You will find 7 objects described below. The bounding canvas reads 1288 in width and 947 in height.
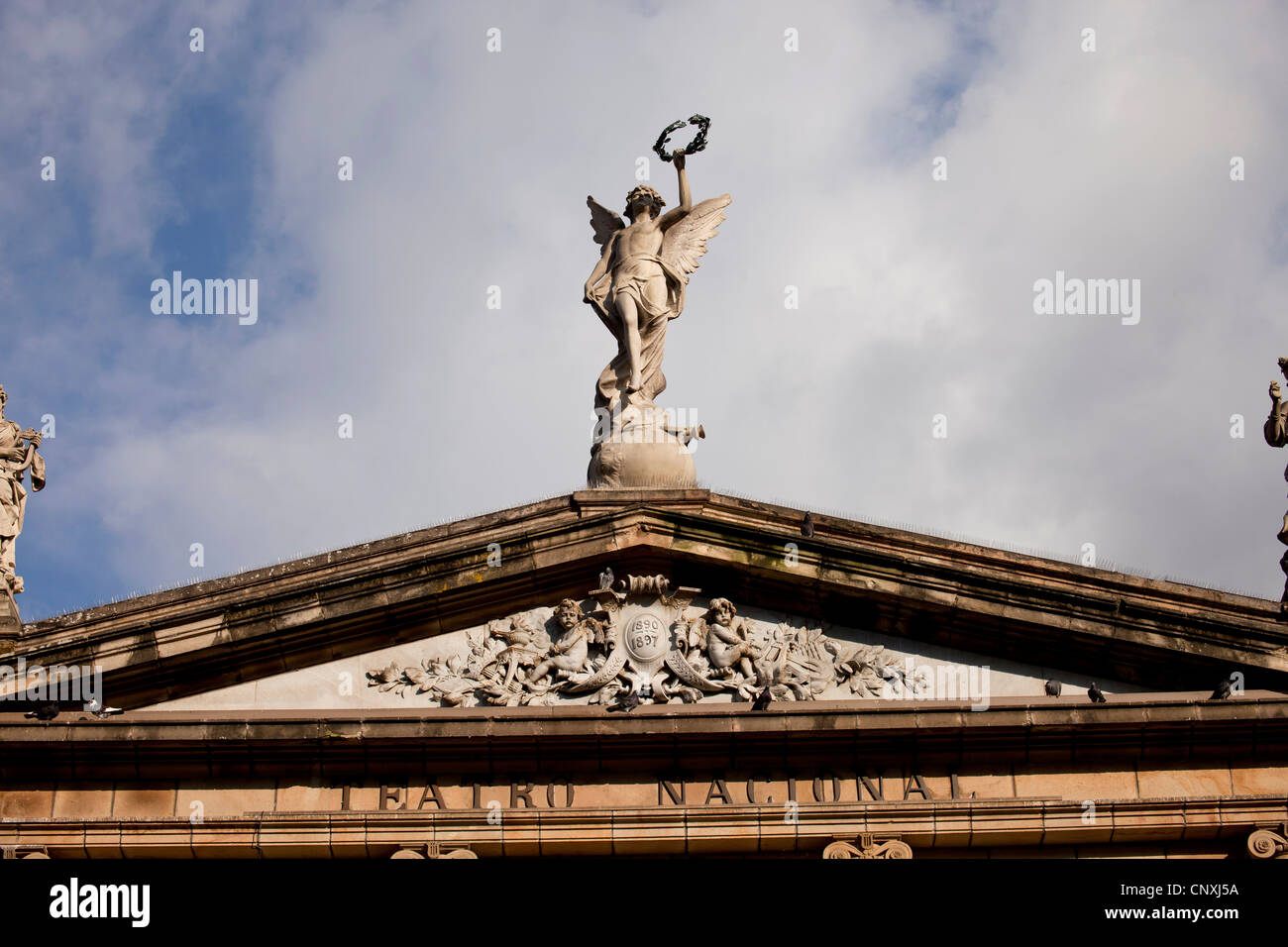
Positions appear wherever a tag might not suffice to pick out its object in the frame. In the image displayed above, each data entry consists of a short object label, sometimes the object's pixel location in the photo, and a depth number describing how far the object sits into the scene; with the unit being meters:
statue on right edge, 19.59
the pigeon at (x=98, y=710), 18.62
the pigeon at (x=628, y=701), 18.36
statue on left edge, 20.05
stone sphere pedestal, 20.42
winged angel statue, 21.12
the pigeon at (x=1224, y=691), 18.08
